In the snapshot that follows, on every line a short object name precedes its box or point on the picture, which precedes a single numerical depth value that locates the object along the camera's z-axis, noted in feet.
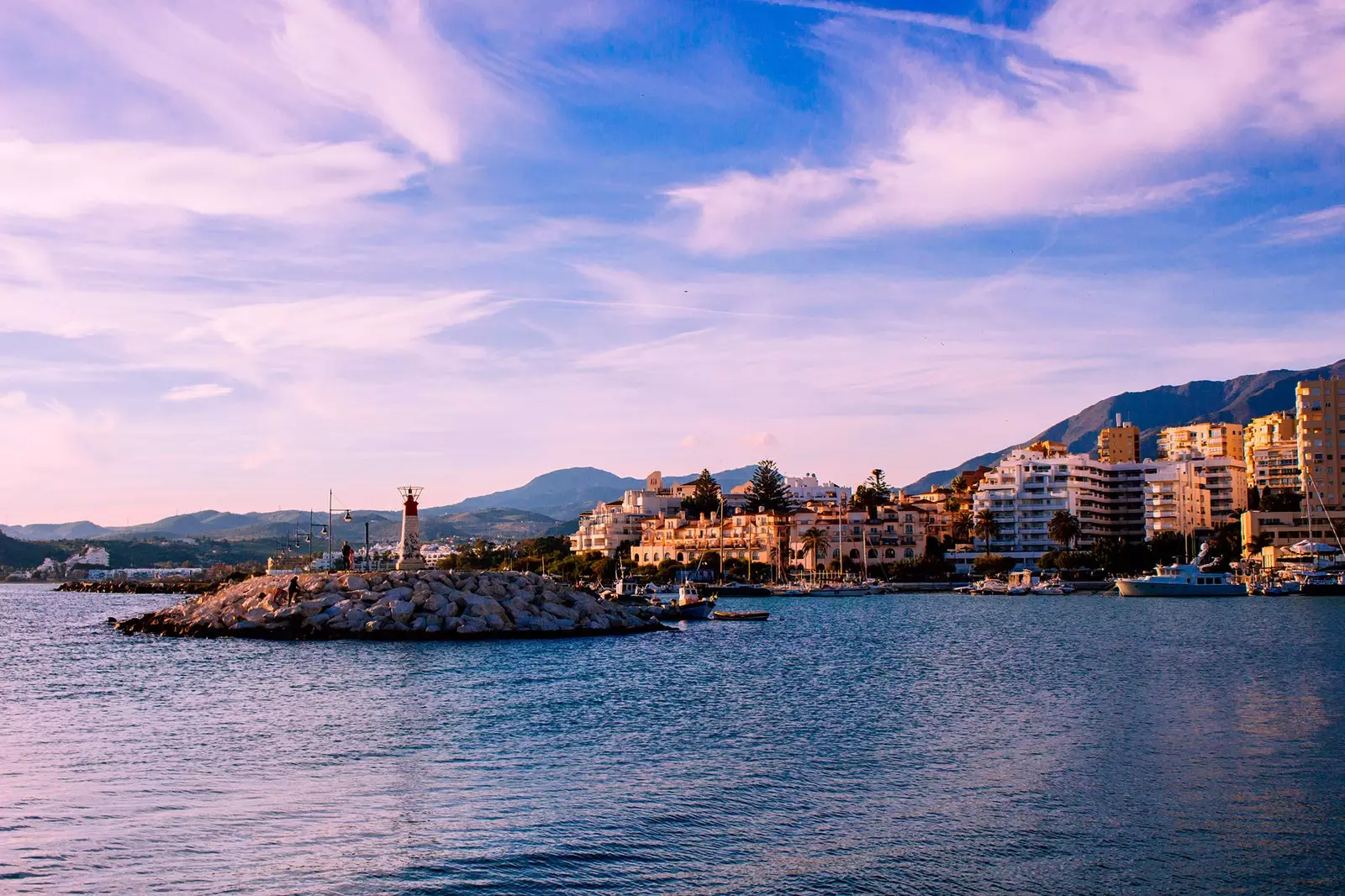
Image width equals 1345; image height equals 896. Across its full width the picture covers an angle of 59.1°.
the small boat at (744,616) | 250.98
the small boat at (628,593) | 278.26
